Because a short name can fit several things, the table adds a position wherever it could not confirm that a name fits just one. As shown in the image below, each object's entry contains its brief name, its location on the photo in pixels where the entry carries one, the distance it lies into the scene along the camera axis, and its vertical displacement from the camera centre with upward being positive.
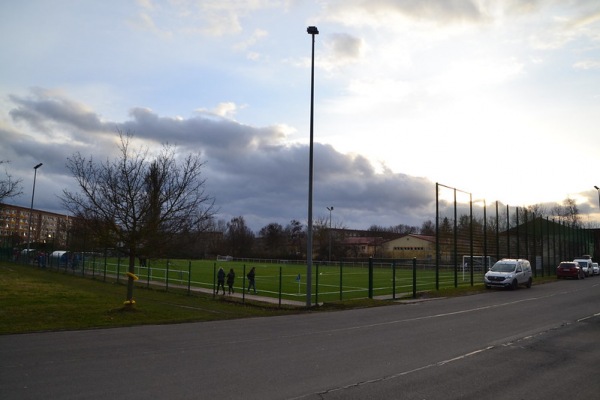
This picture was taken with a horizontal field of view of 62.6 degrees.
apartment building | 63.93 +4.87
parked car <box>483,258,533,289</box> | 30.72 -1.19
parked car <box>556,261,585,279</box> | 45.47 -1.20
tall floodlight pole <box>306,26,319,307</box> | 19.97 +3.43
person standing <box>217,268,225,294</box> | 25.99 -1.53
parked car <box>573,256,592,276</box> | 50.09 -0.86
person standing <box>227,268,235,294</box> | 25.81 -1.61
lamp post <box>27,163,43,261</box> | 49.16 +7.54
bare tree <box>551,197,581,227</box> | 107.84 +9.75
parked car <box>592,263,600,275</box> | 55.16 -1.25
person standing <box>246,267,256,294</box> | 26.84 -1.45
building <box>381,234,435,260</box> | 89.44 +1.20
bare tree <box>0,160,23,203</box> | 23.77 +2.38
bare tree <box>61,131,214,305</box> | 16.69 +1.13
